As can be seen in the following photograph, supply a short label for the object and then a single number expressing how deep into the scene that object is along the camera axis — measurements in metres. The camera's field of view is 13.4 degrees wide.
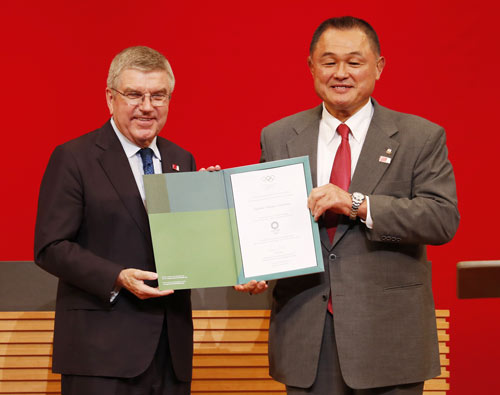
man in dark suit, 5.63
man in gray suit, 5.60
